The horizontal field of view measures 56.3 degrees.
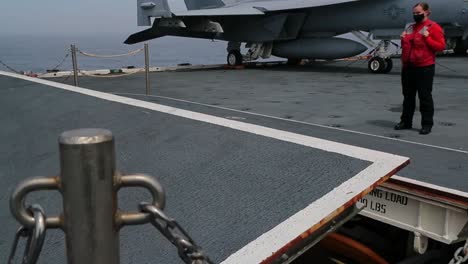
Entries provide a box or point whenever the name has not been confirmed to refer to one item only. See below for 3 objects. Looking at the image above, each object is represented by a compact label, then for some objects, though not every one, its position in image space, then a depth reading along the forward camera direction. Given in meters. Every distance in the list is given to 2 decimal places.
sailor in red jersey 3.91
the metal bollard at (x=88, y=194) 0.91
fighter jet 9.53
